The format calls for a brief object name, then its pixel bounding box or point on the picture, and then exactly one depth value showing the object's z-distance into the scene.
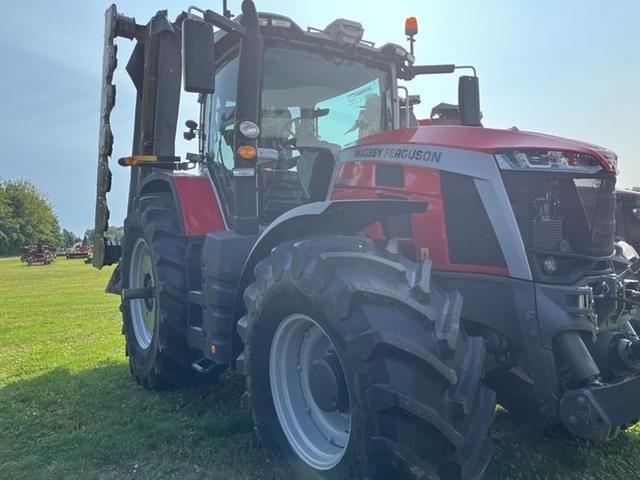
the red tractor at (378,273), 1.91
